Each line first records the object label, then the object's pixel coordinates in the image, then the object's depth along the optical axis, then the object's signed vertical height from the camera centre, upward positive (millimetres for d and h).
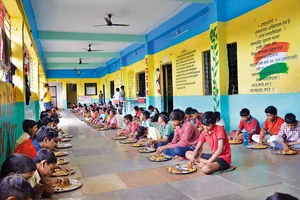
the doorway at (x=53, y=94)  24109 +742
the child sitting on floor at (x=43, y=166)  2404 -582
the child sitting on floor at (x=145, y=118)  6000 -408
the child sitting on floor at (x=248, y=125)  5531 -559
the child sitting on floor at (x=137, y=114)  8552 -451
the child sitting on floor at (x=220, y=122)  5873 -508
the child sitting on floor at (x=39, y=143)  3049 -486
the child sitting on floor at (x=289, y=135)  4311 -615
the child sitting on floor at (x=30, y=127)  3822 -350
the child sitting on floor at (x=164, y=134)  4809 -627
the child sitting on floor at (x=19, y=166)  2031 -486
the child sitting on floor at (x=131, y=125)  6410 -586
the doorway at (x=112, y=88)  19453 +961
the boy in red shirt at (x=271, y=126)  4895 -520
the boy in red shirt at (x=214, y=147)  3312 -618
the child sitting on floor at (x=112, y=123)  8451 -706
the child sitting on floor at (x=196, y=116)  6662 -419
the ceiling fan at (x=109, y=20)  8461 +2581
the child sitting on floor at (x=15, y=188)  1497 -484
